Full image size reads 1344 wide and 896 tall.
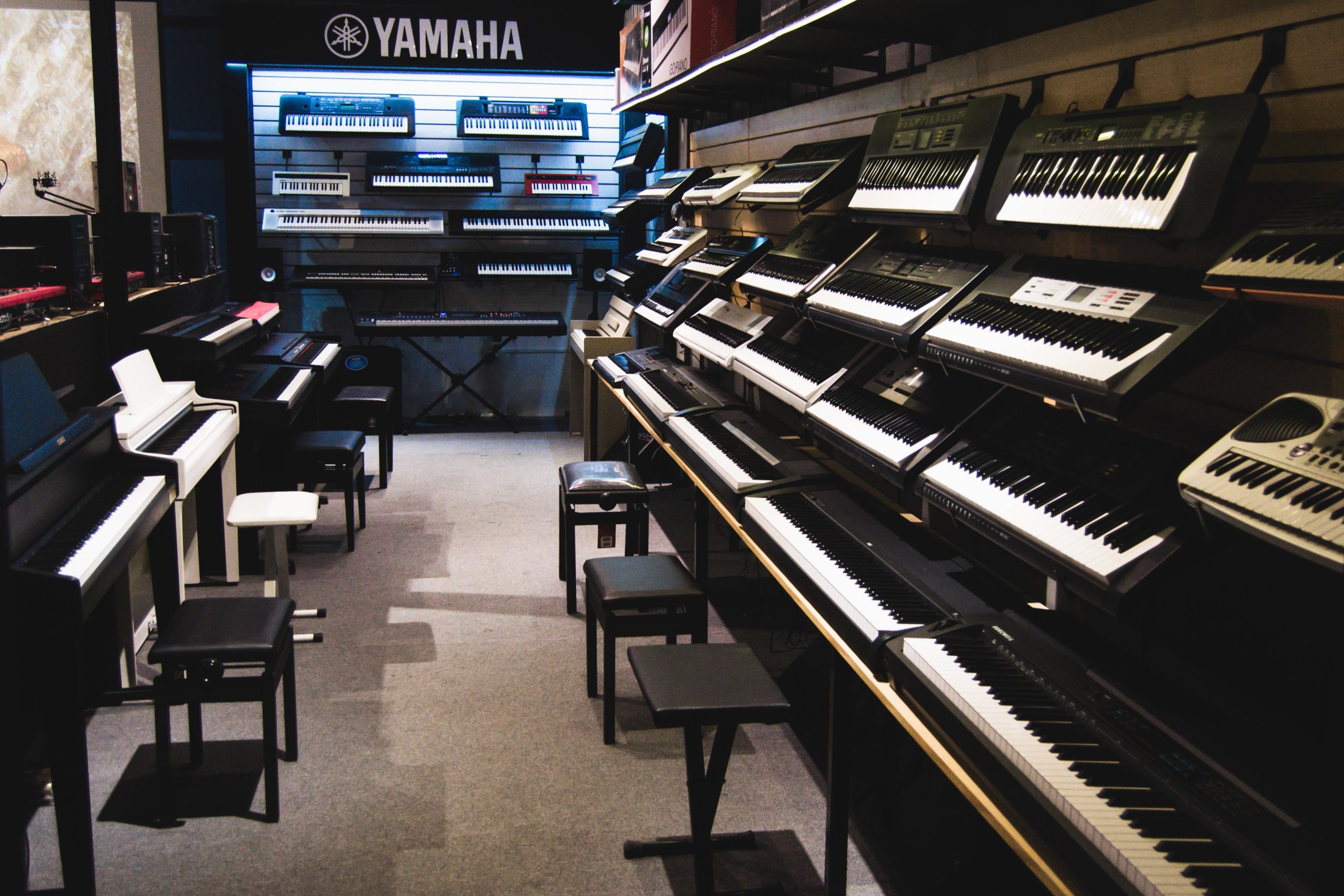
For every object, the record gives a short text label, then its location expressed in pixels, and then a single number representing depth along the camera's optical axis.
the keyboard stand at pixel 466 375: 7.99
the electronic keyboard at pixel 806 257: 3.37
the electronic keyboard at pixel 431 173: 7.73
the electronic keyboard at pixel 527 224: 7.91
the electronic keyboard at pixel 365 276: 7.59
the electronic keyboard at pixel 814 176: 3.47
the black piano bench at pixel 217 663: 2.75
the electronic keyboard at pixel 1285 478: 1.25
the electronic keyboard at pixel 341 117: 7.60
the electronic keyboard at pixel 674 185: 5.48
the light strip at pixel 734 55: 2.86
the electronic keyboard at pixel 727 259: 4.40
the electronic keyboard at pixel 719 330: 4.22
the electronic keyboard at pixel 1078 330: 1.71
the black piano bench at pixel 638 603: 3.20
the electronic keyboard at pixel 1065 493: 1.70
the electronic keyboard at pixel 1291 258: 1.40
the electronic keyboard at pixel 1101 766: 1.33
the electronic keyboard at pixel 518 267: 8.00
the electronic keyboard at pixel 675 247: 5.49
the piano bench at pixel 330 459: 5.09
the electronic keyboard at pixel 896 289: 2.49
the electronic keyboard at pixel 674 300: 5.20
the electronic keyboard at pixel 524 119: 7.82
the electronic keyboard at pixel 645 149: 6.77
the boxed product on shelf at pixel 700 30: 4.44
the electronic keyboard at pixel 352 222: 7.62
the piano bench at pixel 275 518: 3.84
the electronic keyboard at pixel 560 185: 8.05
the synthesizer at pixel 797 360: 3.23
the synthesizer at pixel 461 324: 7.61
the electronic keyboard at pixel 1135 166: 1.72
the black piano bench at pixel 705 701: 2.36
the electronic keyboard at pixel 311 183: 7.73
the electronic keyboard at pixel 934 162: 2.45
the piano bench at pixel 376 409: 6.25
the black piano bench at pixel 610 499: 4.18
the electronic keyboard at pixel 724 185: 4.49
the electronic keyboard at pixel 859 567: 2.19
